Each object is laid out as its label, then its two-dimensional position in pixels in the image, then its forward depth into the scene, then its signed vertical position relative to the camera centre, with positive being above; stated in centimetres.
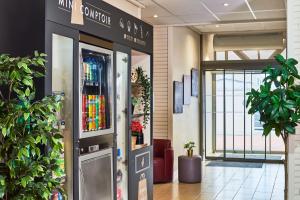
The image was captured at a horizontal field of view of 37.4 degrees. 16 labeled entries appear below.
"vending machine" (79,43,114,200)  414 -16
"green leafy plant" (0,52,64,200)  271 -20
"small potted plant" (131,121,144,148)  568 -35
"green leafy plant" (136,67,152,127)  579 +19
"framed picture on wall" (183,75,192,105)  981 +35
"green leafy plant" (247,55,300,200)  473 +5
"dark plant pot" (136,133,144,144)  580 -45
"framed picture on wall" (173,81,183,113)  907 +16
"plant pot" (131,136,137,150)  551 -46
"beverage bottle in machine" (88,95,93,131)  434 -7
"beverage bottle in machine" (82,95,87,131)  419 -8
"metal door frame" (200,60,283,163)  1130 +93
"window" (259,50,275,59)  1132 +131
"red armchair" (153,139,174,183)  830 -107
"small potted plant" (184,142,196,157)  855 -89
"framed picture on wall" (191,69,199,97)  1066 +55
